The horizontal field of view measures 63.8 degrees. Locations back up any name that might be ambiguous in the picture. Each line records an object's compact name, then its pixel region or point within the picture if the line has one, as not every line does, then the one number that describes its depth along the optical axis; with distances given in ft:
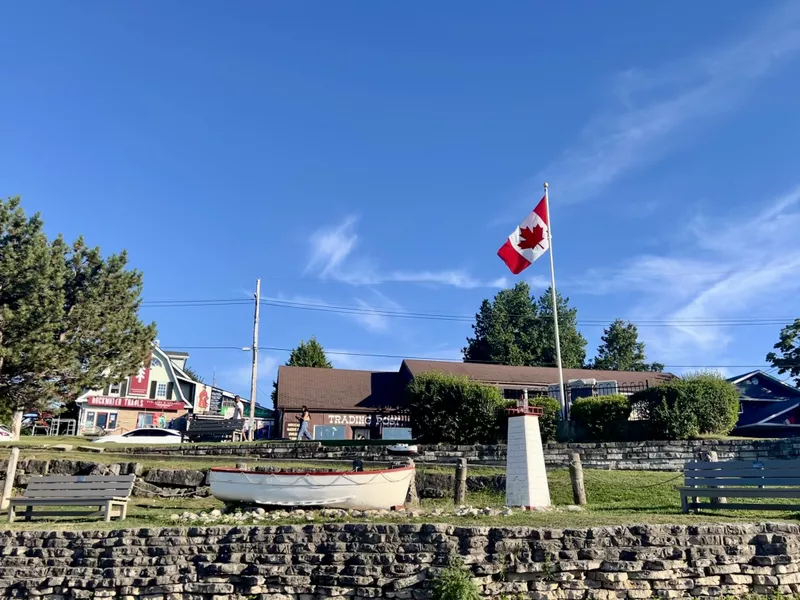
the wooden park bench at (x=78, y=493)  39.91
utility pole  112.98
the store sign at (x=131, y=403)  139.74
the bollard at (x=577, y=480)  45.47
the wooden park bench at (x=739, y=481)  35.40
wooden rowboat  41.11
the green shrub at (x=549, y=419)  74.18
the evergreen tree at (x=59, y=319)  69.36
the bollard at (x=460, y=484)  49.62
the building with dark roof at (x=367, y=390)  110.52
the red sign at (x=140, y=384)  143.74
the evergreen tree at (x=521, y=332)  188.85
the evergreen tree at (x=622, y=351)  211.00
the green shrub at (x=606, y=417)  70.79
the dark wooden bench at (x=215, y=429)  96.99
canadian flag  77.30
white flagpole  73.41
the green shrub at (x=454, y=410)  75.15
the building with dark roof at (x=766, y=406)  101.71
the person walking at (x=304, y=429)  82.58
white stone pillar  41.73
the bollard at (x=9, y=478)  46.42
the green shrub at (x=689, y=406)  67.87
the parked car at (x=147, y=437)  95.90
